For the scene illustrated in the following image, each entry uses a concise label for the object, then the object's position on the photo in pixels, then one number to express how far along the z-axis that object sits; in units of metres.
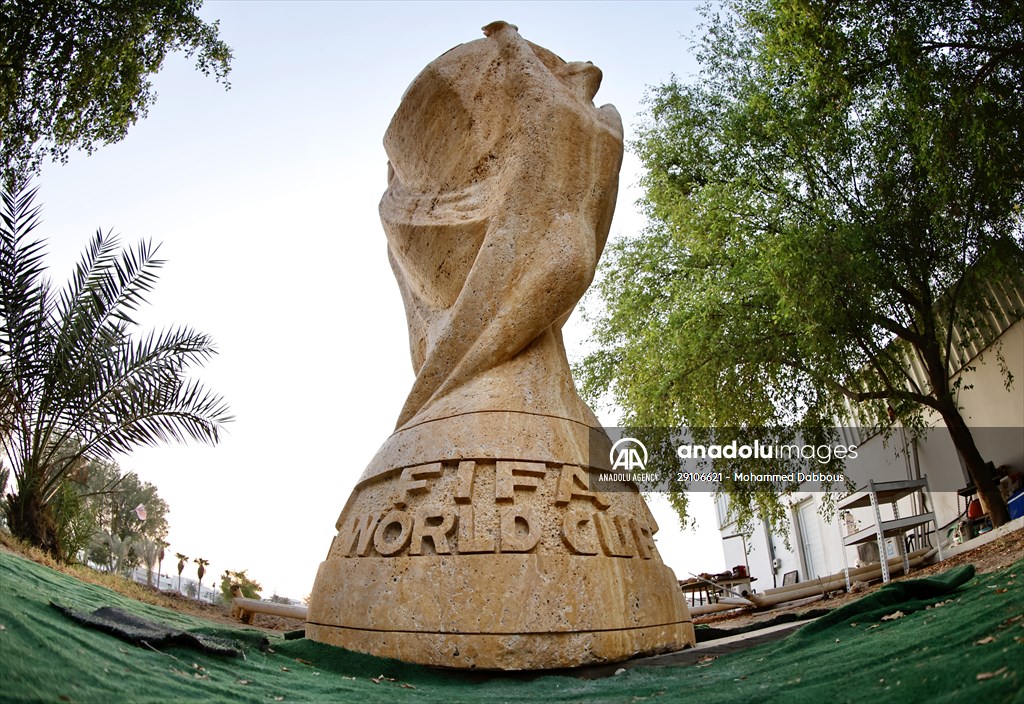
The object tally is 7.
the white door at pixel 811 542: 18.80
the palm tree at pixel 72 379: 7.57
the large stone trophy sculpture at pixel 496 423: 3.51
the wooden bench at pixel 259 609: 6.75
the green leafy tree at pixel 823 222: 7.55
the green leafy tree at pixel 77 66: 6.33
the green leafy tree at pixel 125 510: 11.06
